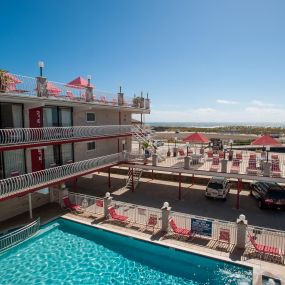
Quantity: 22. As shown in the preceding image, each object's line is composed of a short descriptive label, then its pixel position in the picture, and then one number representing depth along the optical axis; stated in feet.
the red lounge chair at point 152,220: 51.01
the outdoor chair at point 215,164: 65.48
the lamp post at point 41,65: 51.11
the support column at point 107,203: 56.08
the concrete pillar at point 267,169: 57.31
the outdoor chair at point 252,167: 59.62
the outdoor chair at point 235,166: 61.93
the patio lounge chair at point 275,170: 57.64
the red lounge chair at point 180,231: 47.75
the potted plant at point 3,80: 44.83
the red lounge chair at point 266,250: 40.68
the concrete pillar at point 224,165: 61.87
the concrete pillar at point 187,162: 66.02
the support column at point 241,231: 43.57
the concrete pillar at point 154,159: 70.99
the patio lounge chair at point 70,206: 61.21
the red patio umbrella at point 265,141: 63.77
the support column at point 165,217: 49.49
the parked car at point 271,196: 59.41
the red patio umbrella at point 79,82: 80.38
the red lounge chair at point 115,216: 54.39
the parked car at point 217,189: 66.90
